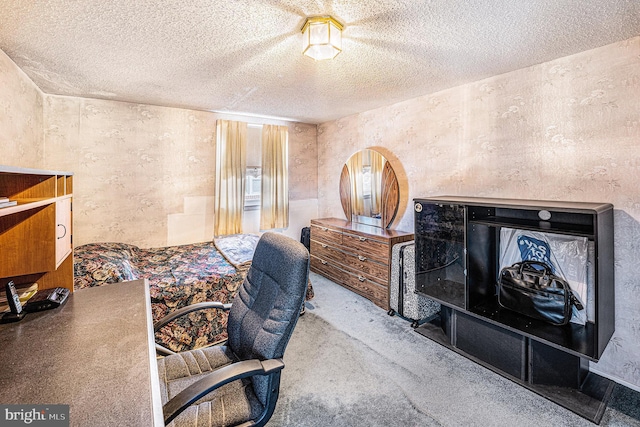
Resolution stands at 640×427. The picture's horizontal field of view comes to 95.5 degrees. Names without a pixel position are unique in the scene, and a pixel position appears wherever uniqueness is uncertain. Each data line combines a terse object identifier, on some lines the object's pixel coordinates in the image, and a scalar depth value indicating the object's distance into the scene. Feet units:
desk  2.77
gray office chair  3.80
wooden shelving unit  4.60
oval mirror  11.73
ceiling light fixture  5.60
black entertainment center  6.02
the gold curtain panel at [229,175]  13.39
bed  7.44
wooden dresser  10.28
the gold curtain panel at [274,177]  14.53
